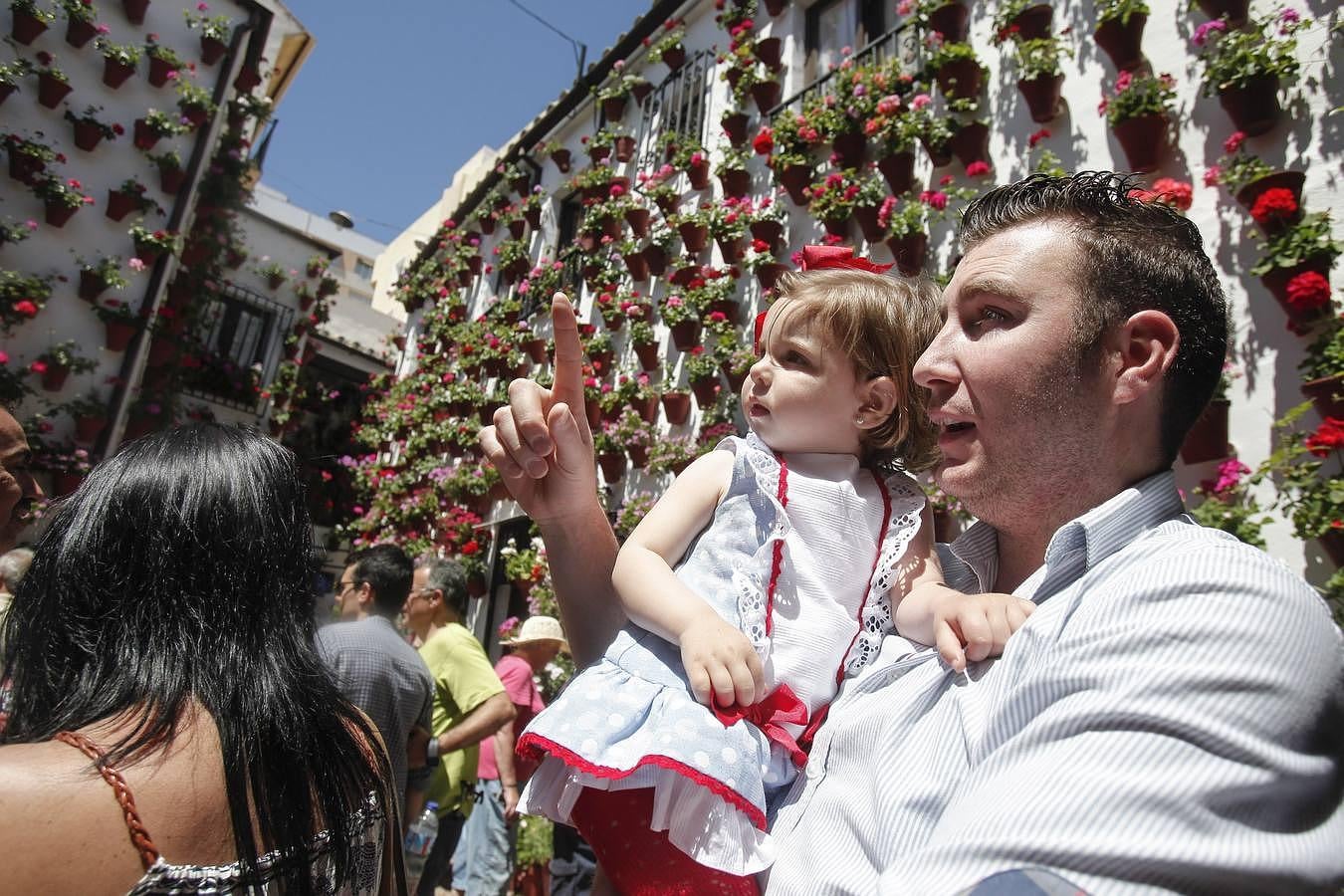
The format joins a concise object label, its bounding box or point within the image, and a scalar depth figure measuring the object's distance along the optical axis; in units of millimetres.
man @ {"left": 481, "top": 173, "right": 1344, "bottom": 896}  718
